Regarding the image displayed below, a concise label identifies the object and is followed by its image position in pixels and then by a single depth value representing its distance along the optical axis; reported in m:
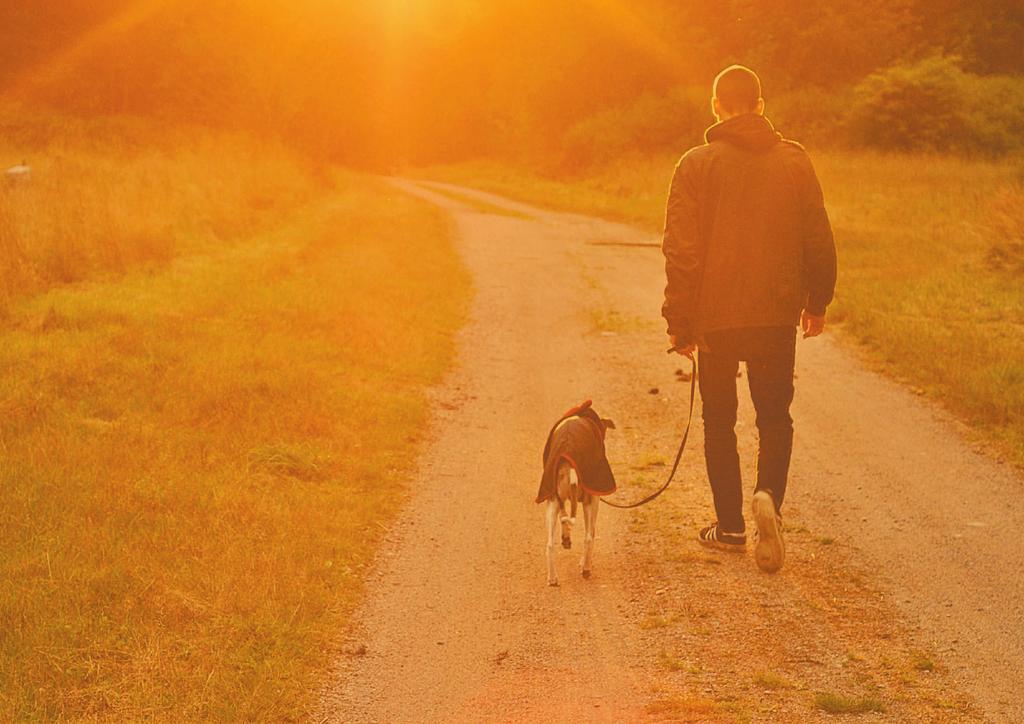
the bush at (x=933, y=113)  31.88
